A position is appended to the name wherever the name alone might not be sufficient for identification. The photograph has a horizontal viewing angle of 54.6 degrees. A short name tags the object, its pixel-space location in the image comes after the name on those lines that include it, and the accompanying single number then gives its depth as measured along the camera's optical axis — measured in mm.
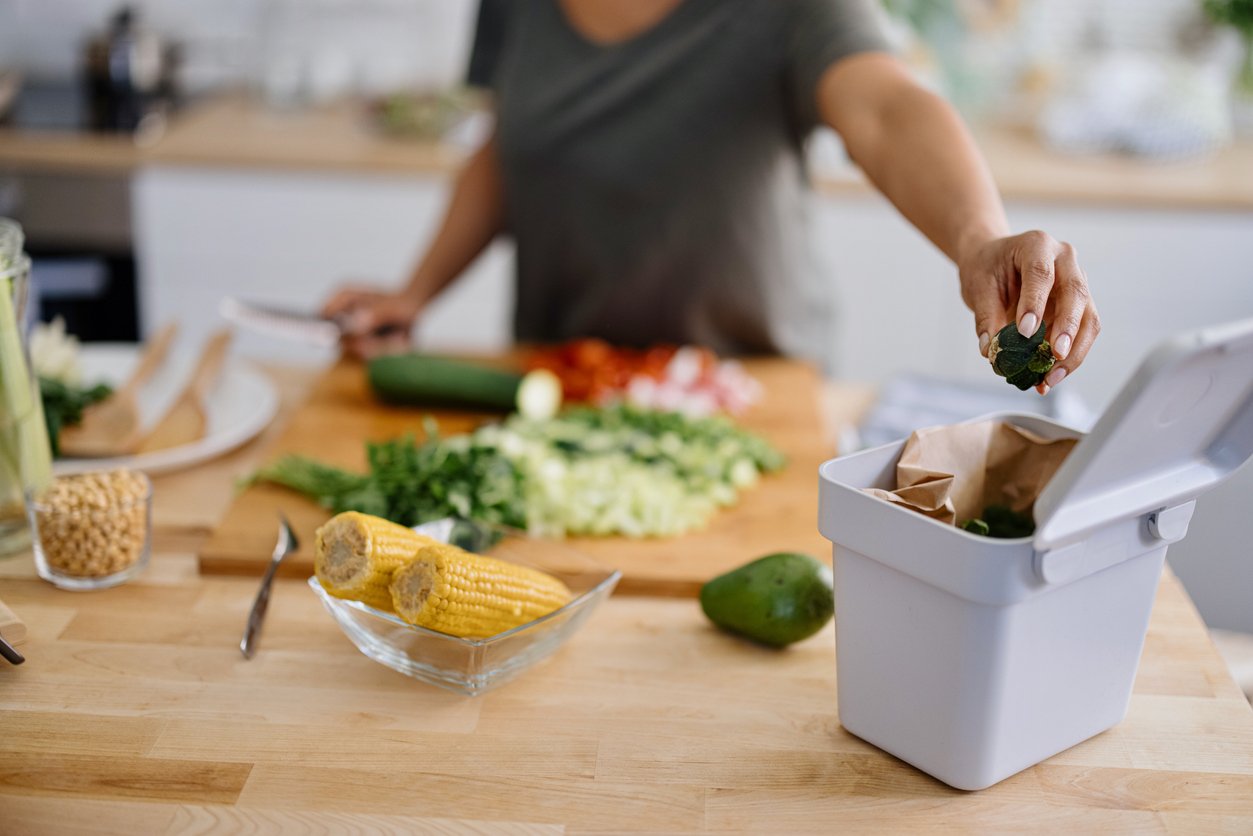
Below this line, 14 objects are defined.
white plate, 1370
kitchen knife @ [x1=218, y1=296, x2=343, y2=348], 1629
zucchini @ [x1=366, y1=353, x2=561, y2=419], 1555
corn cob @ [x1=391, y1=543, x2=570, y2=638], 932
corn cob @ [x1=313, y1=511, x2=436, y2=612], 943
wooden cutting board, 1188
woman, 1688
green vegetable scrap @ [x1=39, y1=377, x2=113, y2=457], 1371
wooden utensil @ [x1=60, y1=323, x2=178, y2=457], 1368
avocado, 1027
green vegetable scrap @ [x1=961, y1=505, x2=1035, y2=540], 927
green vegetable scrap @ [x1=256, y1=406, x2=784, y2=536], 1206
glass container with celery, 1099
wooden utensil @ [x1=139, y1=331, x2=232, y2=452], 1405
